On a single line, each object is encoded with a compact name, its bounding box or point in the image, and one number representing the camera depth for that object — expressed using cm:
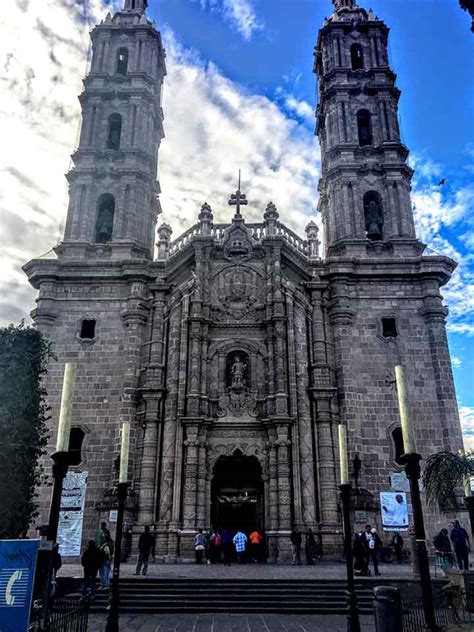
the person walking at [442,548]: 1842
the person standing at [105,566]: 1569
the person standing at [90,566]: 1502
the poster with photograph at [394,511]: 2216
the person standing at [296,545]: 2132
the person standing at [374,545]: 1769
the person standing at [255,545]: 2152
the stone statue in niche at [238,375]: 2502
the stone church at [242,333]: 2320
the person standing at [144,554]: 1736
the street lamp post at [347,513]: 1005
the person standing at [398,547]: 2116
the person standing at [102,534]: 1664
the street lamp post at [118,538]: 1073
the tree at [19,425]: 1496
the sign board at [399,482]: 2275
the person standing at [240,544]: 2076
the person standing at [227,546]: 2072
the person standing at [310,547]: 2117
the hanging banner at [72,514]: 2203
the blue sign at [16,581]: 736
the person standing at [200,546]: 2092
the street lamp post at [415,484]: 741
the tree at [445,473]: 1700
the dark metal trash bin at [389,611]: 852
